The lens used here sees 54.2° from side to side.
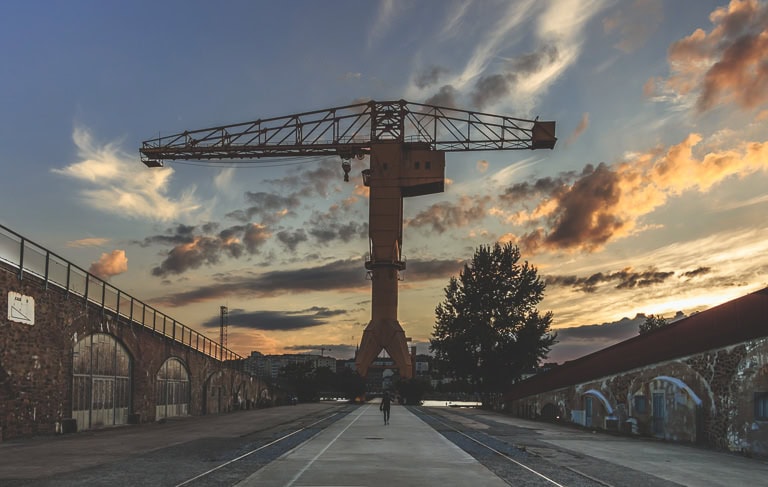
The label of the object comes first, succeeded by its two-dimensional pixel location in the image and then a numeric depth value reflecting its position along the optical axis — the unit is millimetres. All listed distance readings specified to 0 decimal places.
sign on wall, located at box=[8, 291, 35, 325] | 28922
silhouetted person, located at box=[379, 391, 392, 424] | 37944
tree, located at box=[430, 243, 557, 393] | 69875
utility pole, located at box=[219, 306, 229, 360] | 120275
